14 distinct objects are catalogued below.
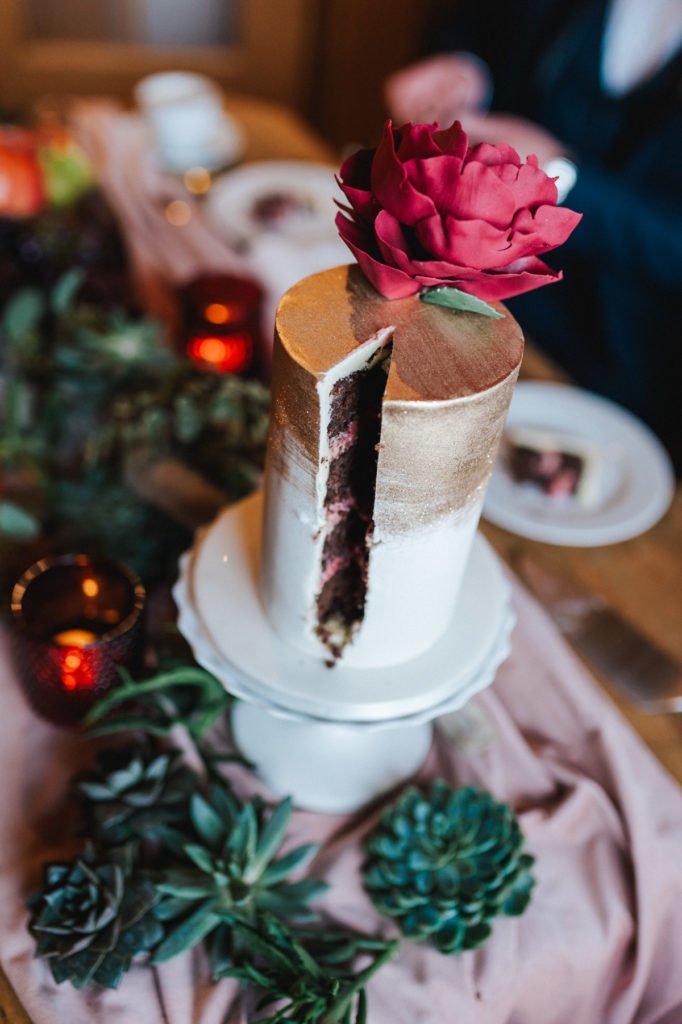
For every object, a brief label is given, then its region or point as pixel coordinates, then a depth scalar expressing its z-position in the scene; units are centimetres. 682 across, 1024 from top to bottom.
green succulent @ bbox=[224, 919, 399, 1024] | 44
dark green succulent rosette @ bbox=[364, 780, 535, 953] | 50
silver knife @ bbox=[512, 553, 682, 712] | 67
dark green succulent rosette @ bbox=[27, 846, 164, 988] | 45
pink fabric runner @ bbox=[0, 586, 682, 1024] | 48
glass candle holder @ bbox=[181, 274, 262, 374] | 86
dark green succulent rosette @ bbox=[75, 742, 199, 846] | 51
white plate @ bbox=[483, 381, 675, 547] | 79
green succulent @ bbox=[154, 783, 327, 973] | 47
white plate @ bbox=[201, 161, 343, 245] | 113
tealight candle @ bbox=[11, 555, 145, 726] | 53
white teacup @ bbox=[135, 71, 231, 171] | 126
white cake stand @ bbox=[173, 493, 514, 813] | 48
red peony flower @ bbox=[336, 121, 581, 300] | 38
